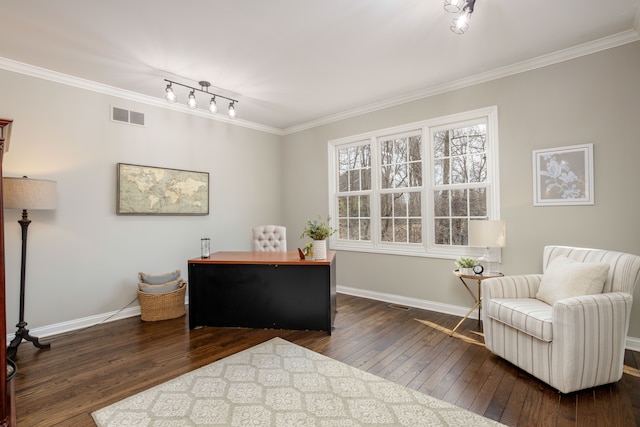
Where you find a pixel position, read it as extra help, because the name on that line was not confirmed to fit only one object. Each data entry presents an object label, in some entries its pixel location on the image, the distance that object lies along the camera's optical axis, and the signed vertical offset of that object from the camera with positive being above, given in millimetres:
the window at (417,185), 3645 +453
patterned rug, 1853 -1190
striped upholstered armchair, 2061 -715
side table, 3035 -575
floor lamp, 2705 +183
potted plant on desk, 3246 -208
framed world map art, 3752 +382
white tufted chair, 4340 -270
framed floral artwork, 2898 +407
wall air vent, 3703 +1273
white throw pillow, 2270 -473
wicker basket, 3611 -995
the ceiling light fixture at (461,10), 1985 +1347
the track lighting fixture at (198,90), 3395 +1460
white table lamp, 3070 -157
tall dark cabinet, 1406 -545
